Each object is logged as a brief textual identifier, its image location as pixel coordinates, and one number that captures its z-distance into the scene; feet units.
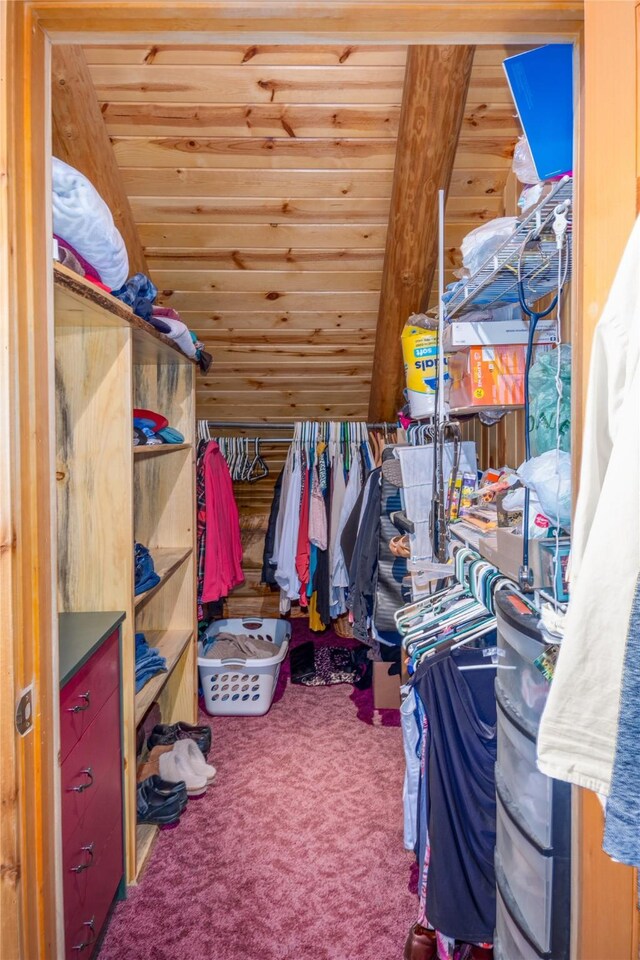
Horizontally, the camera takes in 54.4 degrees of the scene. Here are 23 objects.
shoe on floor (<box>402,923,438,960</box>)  5.52
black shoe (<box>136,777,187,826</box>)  7.66
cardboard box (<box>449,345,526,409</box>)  6.22
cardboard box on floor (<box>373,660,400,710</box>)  10.91
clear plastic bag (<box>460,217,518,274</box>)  5.23
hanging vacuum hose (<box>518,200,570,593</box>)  3.95
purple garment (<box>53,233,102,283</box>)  5.48
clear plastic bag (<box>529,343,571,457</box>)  4.31
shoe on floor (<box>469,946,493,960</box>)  5.13
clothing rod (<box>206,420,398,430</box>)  13.29
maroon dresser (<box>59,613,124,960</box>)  5.01
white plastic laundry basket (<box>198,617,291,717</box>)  10.77
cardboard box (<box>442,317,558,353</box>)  6.13
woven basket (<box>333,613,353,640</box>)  13.88
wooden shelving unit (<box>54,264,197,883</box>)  6.74
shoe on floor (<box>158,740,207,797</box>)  8.36
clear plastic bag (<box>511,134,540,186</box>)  4.69
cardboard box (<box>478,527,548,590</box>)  4.02
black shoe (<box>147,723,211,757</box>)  9.19
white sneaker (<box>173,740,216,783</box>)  8.63
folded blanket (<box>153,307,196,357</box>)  8.09
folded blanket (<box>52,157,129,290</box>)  5.06
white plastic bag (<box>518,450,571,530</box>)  3.85
